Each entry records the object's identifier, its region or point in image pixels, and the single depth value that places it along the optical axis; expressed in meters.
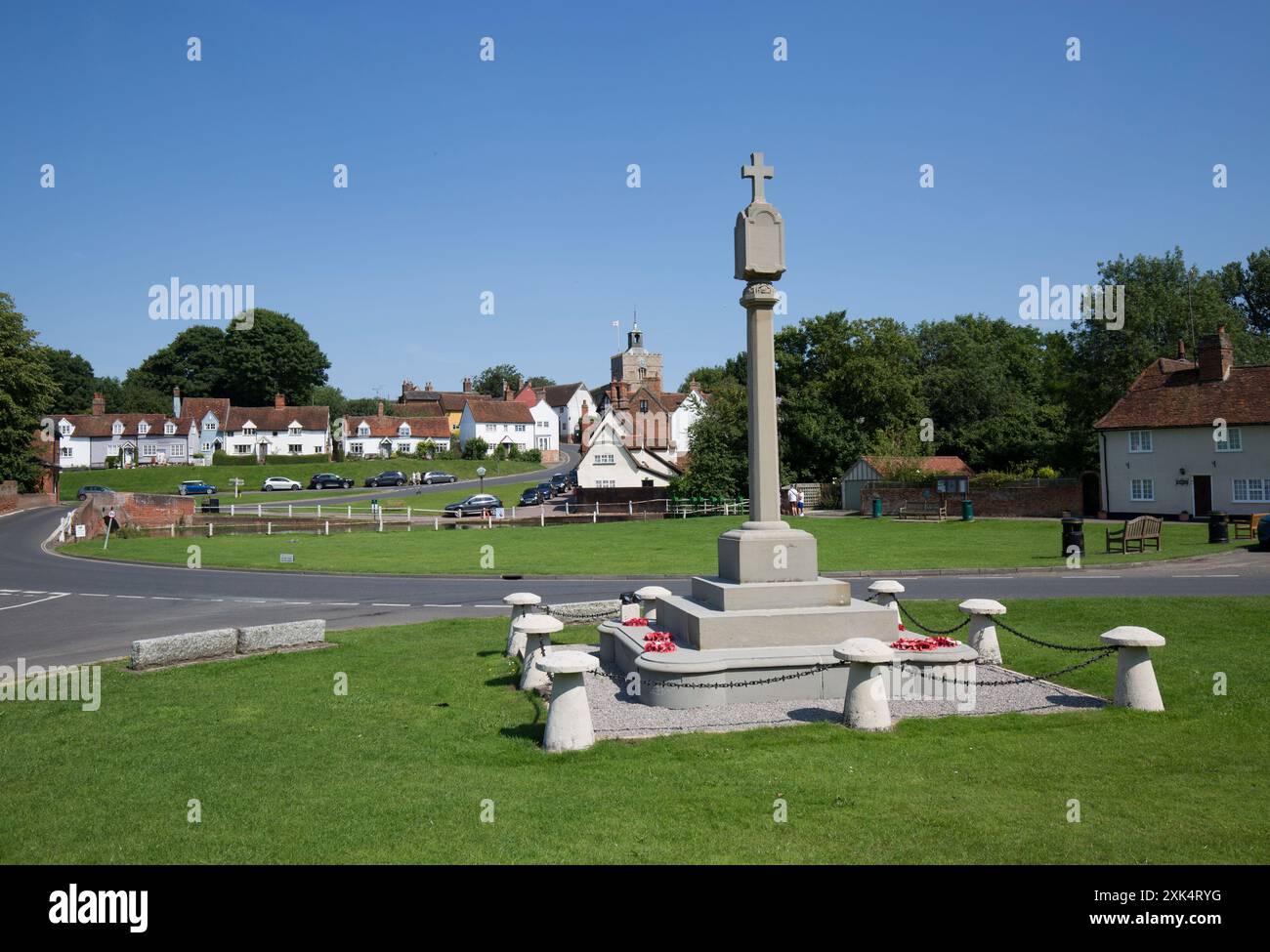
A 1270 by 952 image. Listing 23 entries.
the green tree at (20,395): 62.91
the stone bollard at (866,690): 8.98
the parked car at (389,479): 82.62
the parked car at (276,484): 78.89
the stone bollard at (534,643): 10.90
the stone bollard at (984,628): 12.32
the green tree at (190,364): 119.19
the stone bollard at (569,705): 8.51
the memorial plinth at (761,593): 10.62
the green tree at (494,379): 168.00
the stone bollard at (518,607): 13.15
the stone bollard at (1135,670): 9.48
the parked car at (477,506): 56.02
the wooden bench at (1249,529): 33.81
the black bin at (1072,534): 27.75
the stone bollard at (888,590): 13.73
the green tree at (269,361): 111.88
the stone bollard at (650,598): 13.99
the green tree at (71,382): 117.38
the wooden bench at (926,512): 49.69
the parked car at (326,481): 80.38
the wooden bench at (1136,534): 29.24
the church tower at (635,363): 114.19
